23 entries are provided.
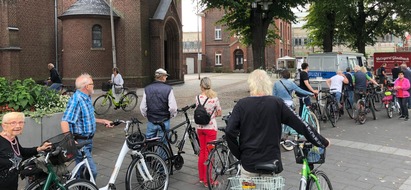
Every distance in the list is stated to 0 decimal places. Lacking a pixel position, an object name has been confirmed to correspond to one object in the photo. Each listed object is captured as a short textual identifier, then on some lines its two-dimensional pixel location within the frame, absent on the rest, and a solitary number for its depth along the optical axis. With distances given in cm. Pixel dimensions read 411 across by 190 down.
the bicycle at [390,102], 1332
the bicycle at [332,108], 1155
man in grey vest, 606
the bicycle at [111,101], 1460
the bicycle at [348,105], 1297
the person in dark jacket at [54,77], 1616
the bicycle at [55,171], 382
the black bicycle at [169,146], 593
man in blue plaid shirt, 482
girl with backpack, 580
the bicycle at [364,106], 1193
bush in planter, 745
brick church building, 2528
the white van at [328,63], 2027
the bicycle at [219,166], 527
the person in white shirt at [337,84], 1251
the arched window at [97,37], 2575
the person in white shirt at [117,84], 1514
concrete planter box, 711
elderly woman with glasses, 369
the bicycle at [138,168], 471
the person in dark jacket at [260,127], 339
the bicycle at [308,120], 835
